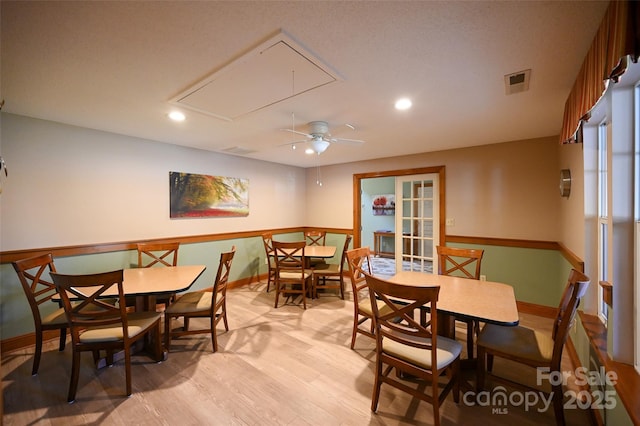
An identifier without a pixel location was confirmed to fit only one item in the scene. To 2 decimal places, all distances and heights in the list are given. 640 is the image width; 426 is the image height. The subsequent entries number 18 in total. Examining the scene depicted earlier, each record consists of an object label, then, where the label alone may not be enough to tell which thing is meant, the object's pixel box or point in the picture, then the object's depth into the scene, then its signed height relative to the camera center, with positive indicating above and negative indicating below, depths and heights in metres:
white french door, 4.34 -0.18
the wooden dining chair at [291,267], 3.58 -0.81
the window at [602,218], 1.91 -0.06
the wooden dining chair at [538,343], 1.55 -0.93
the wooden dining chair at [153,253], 3.05 -0.54
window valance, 0.94 +0.70
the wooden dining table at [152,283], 2.18 -0.66
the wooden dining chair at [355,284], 2.43 -0.73
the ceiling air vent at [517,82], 1.80 +0.96
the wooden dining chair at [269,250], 4.08 -0.60
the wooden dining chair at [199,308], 2.44 -0.93
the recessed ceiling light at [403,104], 2.24 +0.97
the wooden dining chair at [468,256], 2.25 -0.52
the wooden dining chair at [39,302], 2.07 -0.71
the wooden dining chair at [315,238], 4.63 -0.58
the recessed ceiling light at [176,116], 2.56 +0.99
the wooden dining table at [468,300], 1.63 -0.65
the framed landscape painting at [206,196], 3.86 +0.27
